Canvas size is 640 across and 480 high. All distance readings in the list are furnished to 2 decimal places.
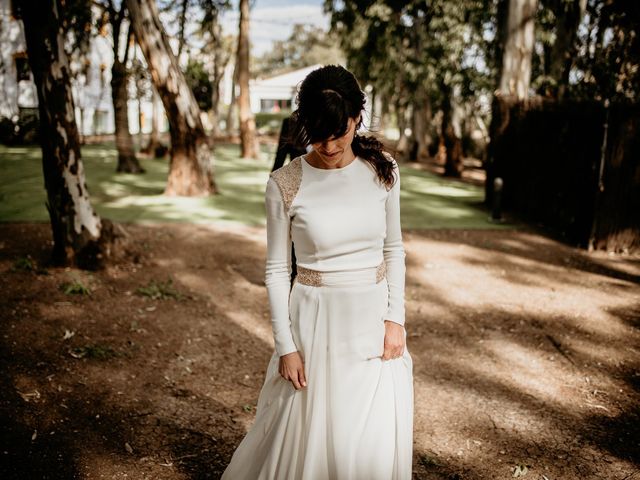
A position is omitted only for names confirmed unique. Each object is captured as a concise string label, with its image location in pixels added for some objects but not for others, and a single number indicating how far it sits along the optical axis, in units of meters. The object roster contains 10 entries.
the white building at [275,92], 70.36
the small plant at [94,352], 4.78
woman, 2.15
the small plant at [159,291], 6.49
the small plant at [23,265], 6.93
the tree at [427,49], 22.88
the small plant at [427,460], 3.44
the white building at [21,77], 31.58
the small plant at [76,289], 6.26
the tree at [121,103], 17.47
